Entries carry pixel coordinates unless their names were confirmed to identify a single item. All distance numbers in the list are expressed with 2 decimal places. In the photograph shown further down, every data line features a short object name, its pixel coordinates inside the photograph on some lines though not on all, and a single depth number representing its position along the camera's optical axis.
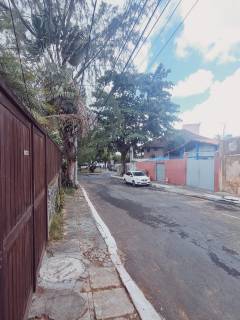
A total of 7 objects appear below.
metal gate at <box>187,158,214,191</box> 19.88
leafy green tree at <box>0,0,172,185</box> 11.06
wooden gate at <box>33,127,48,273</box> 4.32
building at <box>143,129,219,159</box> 35.50
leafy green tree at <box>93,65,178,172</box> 33.38
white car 25.05
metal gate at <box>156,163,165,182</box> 29.31
